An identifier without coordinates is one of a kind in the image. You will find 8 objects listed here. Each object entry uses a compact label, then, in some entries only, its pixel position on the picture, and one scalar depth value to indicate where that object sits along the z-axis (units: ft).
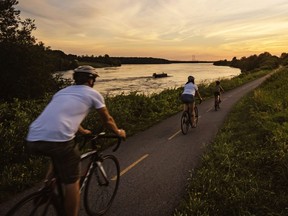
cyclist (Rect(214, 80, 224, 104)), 45.19
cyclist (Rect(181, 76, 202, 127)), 28.46
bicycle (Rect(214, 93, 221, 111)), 45.01
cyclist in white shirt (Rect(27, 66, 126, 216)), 8.29
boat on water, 197.47
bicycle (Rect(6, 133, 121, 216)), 8.14
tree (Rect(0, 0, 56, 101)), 80.46
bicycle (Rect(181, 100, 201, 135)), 27.51
